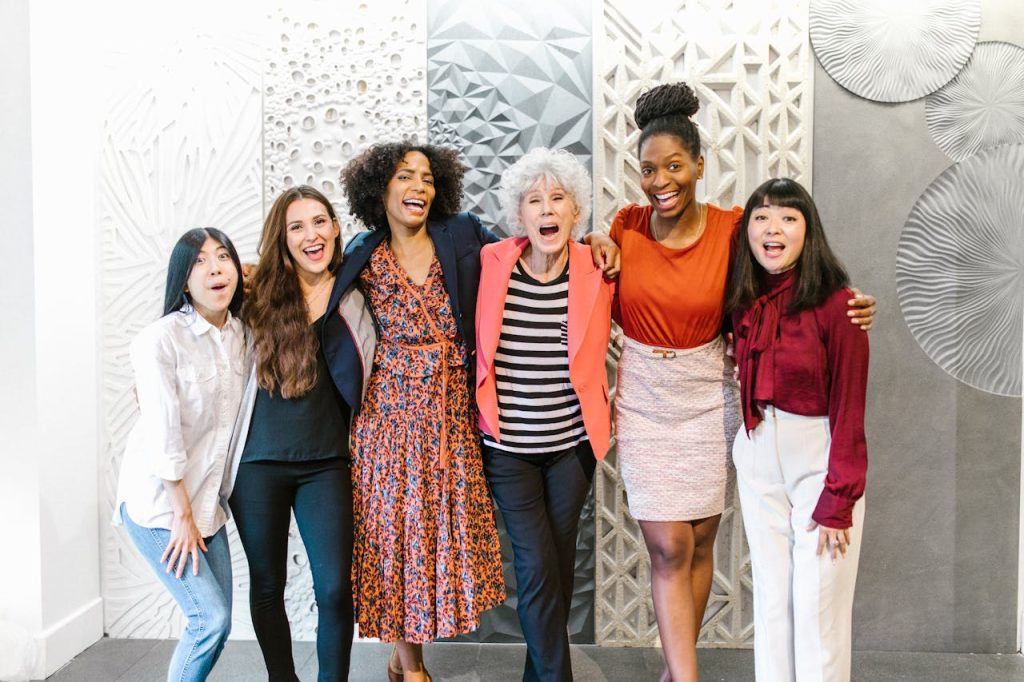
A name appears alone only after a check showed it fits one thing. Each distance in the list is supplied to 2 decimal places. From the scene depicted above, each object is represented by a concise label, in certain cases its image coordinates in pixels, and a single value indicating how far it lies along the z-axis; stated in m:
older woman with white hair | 2.46
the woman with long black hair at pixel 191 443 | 2.25
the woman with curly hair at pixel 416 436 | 2.53
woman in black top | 2.42
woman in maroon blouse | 2.12
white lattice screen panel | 3.13
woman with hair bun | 2.47
